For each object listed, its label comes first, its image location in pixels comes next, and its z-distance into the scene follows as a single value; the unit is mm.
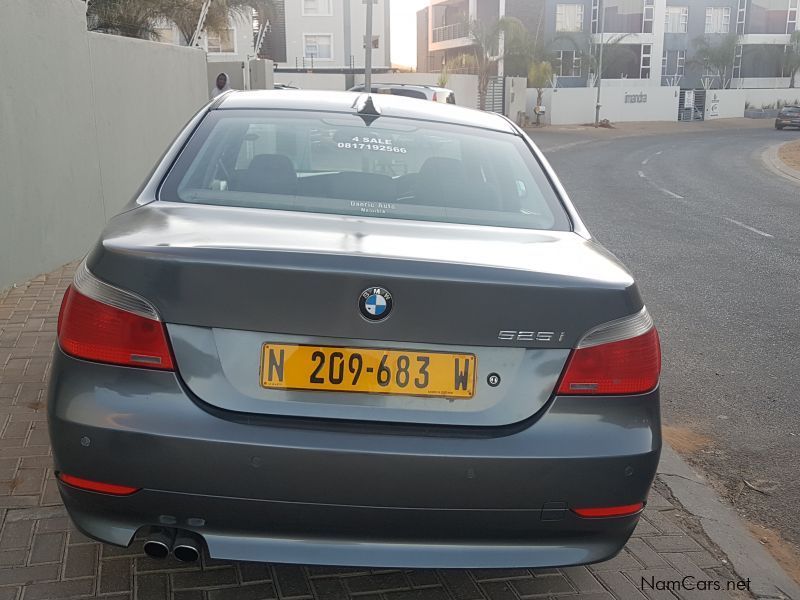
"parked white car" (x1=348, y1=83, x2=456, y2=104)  24250
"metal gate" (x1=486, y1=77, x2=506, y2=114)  51781
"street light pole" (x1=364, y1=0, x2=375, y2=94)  24853
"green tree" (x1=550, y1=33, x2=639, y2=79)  60750
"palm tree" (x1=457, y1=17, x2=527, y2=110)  50875
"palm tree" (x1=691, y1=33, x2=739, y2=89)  65375
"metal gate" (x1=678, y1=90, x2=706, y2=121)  62344
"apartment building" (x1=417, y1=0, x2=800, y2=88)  61875
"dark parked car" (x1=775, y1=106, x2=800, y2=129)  51219
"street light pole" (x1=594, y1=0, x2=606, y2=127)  53734
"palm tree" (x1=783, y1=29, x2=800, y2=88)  69000
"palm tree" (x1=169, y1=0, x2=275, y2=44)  24234
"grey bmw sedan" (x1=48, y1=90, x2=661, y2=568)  2393
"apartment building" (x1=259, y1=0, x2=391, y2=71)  55500
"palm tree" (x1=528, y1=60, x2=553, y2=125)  52031
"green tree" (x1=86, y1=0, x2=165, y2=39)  20672
